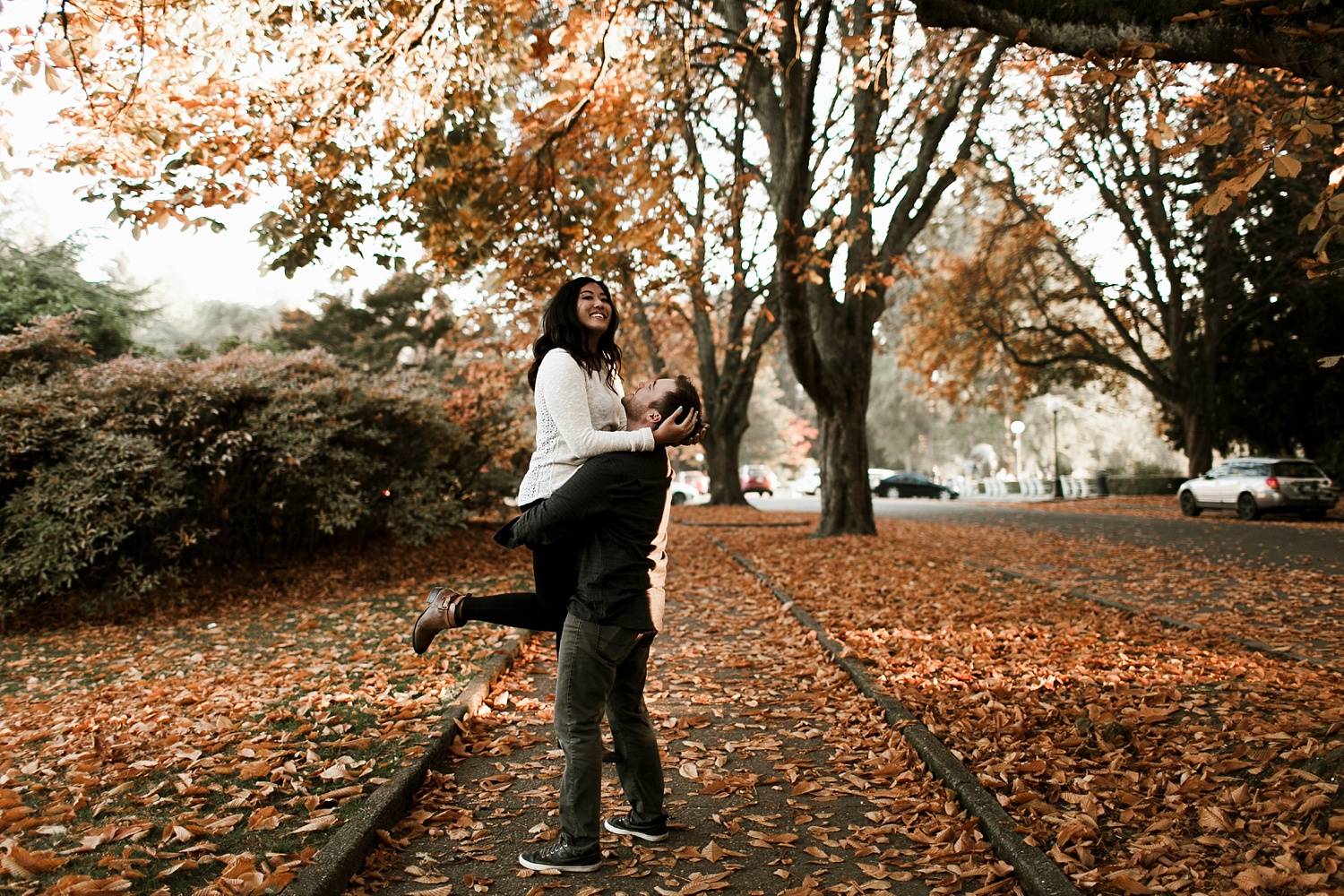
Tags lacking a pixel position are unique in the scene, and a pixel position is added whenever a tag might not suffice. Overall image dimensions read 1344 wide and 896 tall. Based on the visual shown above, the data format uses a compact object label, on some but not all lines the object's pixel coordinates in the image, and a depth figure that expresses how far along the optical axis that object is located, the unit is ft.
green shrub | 28.99
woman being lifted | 11.60
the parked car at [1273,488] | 70.38
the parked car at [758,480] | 168.66
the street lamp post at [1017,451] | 163.98
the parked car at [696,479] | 167.53
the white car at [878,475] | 169.51
